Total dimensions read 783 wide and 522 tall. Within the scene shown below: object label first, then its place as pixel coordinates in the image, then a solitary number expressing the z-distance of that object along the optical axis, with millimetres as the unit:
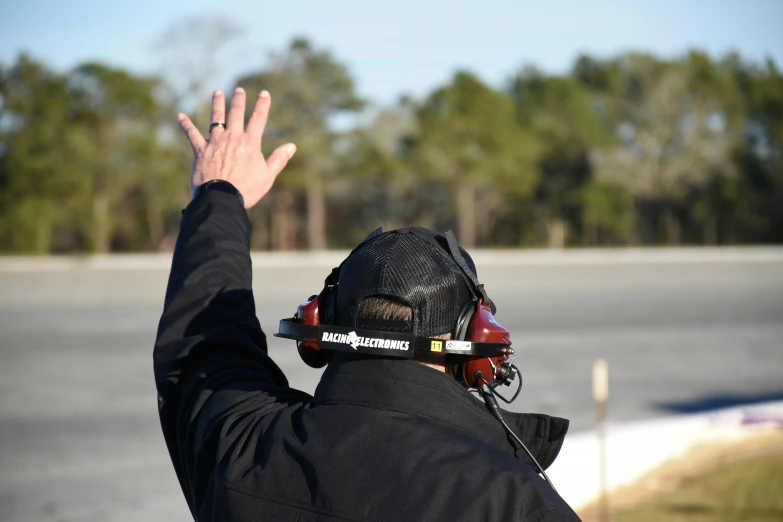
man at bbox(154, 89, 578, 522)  3163
